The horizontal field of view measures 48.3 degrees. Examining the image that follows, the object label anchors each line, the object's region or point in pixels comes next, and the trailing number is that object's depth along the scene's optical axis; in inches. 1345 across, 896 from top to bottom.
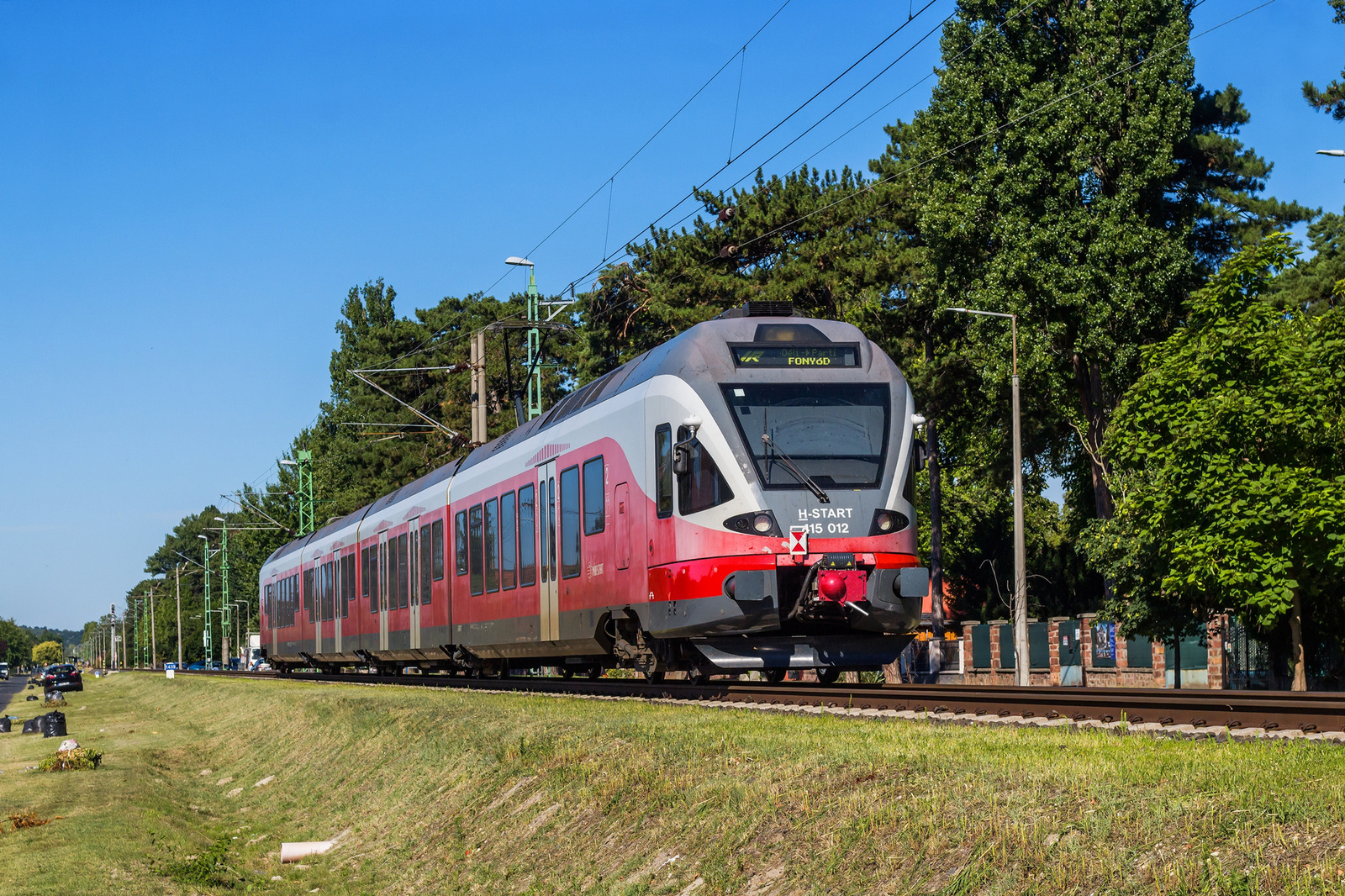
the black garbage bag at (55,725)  1590.8
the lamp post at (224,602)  4028.1
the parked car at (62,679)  3164.6
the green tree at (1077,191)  1428.4
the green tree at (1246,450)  996.6
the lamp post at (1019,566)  1318.9
